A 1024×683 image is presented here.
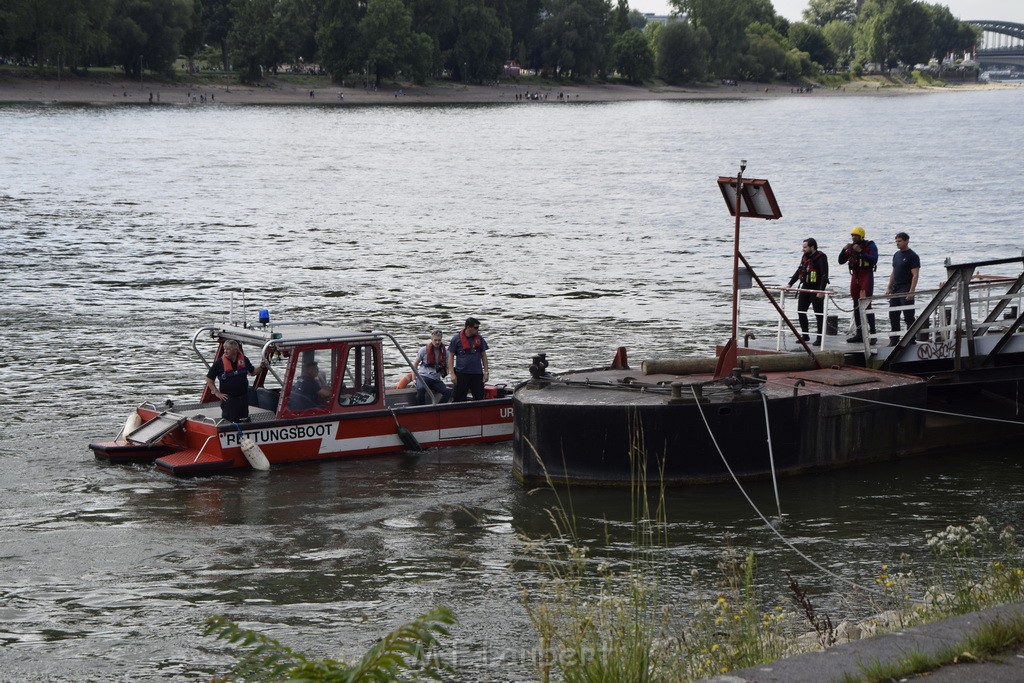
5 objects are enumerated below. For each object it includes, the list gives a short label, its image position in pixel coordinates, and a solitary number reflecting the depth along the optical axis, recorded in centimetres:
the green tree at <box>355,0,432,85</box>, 18075
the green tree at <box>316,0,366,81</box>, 18138
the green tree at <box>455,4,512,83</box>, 19650
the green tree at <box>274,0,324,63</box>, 17925
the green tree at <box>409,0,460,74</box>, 19650
